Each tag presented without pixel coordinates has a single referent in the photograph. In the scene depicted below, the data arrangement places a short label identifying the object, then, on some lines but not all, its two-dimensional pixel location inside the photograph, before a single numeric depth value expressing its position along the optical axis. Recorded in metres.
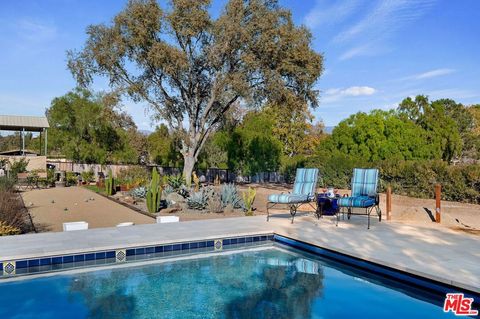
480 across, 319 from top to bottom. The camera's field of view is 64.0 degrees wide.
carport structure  25.64
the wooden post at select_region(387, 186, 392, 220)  9.20
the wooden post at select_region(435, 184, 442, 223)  9.20
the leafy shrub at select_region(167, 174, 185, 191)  14.41
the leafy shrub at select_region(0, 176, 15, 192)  12.40
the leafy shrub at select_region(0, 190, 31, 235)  7.18
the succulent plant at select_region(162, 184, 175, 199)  12.98
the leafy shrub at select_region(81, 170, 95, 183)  24.83
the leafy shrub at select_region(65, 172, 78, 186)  23.98
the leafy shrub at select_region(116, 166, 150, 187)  20.66
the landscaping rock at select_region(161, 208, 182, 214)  11.16
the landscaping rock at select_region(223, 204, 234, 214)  10.93
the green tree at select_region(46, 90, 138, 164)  29.55
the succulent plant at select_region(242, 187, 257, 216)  10.93
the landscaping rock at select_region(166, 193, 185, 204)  12.31
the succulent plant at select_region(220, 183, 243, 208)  11.55
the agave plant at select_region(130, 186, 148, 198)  14.20
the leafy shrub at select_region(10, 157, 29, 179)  20.89
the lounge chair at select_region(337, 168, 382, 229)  7.68
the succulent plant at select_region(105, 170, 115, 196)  16.92
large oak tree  17.06
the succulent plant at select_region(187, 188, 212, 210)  11.41
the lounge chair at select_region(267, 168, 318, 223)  8.16
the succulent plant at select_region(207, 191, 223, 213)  11.08
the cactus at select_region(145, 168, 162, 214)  11.15
